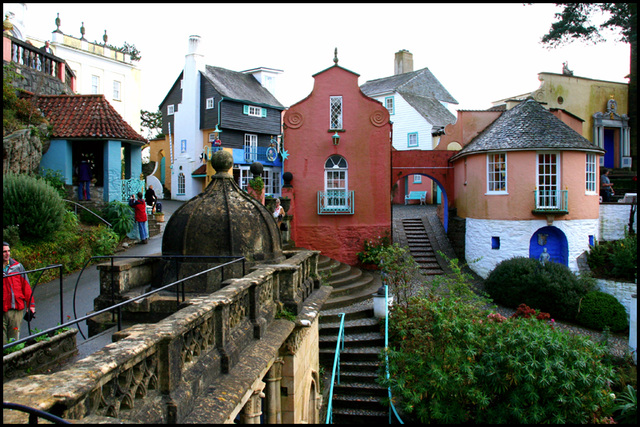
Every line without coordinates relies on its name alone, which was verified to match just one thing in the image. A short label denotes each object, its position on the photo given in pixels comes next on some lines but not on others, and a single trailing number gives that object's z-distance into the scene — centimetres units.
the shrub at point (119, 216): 1750
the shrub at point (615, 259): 1753
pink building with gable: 1984
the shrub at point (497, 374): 883
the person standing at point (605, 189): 2356
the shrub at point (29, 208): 1361
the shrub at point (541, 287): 1644
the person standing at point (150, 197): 2136
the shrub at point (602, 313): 1586
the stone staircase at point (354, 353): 1136
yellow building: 3189
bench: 3434
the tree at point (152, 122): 4975
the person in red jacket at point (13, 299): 682
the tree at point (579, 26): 1882
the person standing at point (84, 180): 1845
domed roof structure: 720
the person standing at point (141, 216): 1709
